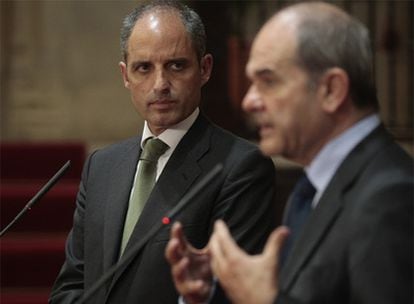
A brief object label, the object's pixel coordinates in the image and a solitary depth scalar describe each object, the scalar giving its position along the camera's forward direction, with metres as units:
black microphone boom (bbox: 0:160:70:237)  5.68
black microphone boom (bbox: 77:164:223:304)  4.53
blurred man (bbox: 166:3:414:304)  4.12
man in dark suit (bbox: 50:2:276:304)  5.83
